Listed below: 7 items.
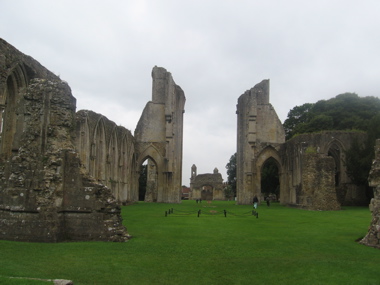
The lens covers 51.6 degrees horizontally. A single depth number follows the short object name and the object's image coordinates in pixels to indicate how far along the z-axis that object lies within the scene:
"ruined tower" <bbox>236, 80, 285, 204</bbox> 37.19
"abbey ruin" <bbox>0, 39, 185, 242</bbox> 9.37
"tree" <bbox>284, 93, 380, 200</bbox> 44.38
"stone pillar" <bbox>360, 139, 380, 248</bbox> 9.71
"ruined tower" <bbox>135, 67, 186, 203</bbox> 37.84
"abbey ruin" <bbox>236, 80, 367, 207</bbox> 29.73
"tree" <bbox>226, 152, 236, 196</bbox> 69.75
